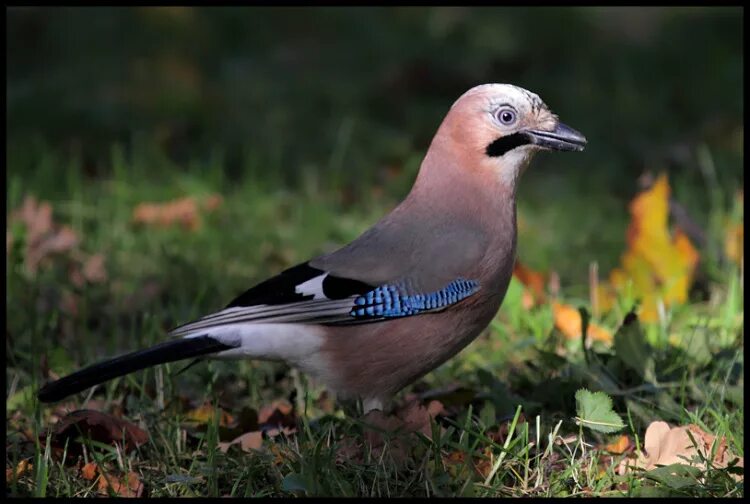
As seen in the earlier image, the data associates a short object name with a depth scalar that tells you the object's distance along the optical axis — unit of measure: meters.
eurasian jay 7.07
